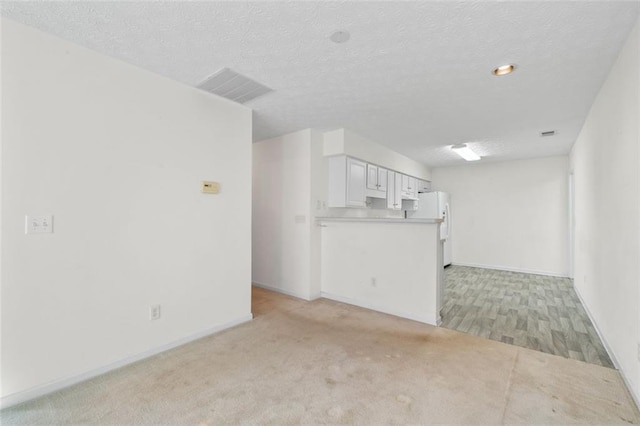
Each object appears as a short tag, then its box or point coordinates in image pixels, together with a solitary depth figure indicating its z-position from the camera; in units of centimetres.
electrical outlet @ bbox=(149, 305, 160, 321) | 239
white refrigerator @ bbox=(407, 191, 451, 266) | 617
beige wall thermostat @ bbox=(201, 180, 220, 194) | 276
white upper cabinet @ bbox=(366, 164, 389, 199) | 467
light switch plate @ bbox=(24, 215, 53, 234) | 183
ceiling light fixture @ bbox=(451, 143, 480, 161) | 487
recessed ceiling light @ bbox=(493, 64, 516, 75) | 229
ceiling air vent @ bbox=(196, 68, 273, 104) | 247
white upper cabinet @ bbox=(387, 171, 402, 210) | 522
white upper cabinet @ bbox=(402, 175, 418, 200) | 574
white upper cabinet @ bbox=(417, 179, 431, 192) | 664
